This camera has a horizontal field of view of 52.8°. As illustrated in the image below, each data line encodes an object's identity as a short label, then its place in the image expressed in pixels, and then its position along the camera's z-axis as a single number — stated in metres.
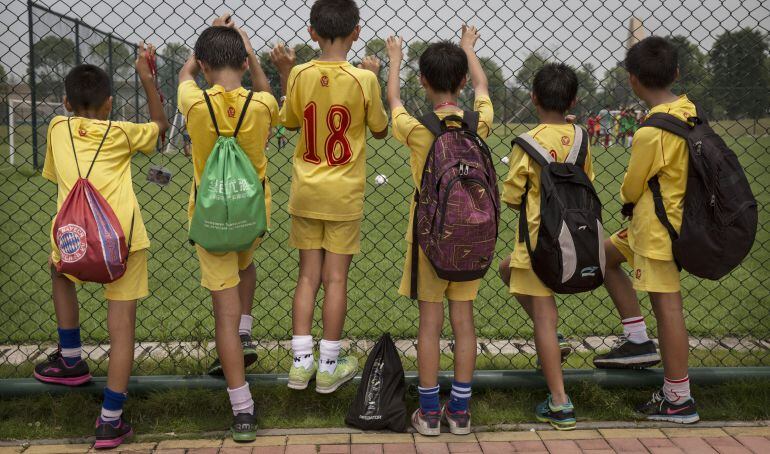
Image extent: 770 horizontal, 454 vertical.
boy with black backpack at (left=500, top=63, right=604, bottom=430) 3.44
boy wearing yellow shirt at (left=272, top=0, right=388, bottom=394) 3.51
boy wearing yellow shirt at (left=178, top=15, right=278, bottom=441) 3.38
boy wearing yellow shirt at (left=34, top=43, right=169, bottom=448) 3.36
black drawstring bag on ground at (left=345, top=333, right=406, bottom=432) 3.65
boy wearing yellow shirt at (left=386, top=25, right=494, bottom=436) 3.49
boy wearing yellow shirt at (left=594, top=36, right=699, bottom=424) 3.47
